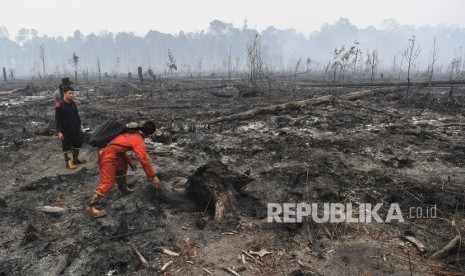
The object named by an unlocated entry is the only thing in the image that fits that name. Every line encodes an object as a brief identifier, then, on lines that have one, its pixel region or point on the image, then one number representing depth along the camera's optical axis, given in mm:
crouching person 4473
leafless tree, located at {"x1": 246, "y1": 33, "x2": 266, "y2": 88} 17277
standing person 6242
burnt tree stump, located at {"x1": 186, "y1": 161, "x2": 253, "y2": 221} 4547
